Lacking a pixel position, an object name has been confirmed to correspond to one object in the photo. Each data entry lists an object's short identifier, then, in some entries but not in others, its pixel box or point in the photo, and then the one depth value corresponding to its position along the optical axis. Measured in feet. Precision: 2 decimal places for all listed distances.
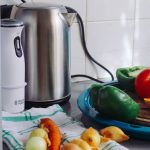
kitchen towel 2.94
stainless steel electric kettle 3.53
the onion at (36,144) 2.76
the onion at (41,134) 2.85
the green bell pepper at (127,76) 3.84
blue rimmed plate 3.10
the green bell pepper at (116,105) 3.22
